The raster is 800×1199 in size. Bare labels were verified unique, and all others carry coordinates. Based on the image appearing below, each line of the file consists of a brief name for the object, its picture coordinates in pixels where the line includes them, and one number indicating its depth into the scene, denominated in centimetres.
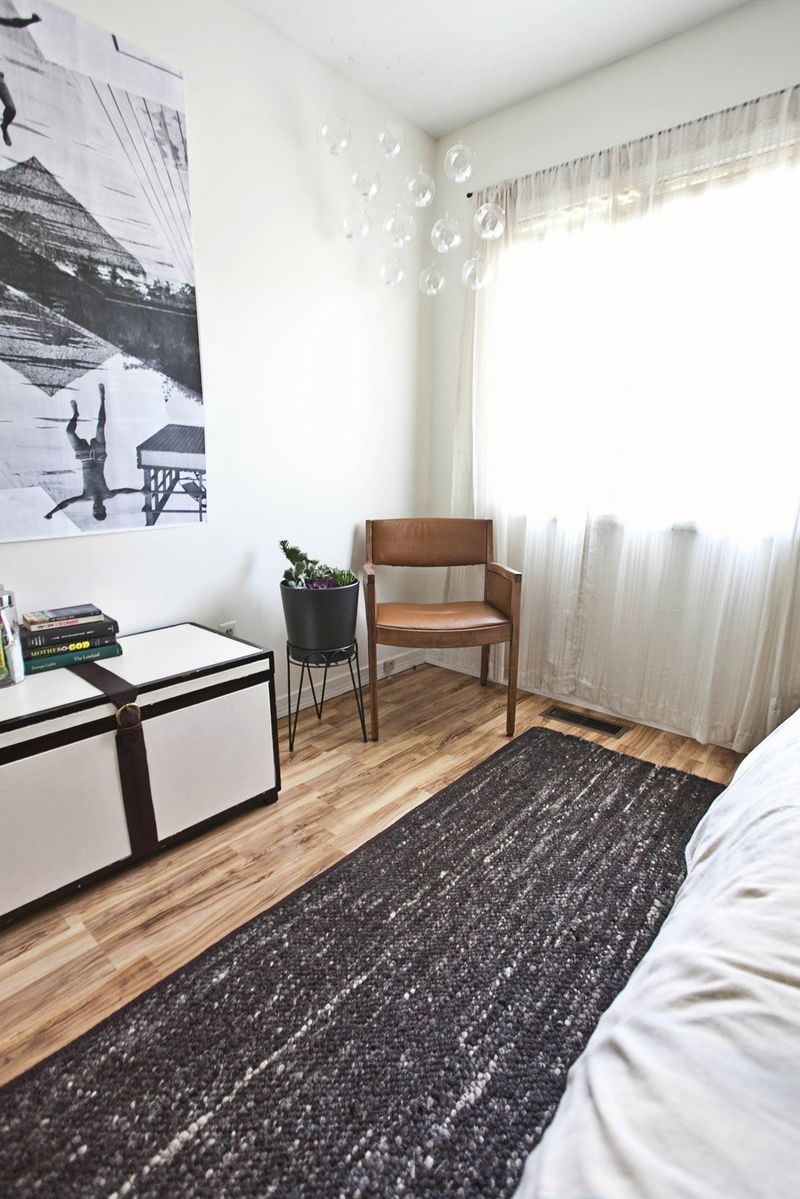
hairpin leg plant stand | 239
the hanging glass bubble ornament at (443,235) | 221
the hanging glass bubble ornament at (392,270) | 255
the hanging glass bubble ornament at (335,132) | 208
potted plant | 229
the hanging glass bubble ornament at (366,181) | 225
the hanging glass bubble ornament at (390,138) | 212
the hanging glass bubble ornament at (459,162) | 205
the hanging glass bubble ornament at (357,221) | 239
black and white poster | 169
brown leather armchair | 242
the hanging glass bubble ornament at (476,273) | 246
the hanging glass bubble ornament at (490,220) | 219
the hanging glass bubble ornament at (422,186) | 219
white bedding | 47
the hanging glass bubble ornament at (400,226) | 237
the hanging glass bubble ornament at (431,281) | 243
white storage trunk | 146
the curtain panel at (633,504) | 215
